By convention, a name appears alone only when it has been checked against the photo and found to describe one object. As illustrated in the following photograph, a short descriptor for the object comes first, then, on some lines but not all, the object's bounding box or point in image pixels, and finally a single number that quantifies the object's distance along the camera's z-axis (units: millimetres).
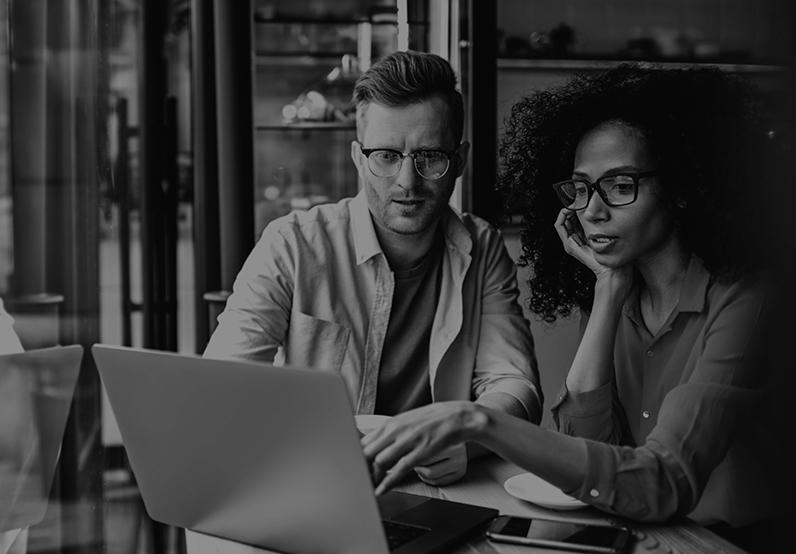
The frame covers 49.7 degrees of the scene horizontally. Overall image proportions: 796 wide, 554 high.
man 1815
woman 1137
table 1048
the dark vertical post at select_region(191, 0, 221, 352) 3275
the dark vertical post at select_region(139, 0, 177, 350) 3414
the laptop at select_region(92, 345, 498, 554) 894
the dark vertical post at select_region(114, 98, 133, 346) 3340
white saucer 1189
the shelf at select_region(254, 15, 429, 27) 3631
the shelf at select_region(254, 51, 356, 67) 3645
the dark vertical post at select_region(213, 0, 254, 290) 2955
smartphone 1028
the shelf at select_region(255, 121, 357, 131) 3582
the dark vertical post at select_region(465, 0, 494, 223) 2699
